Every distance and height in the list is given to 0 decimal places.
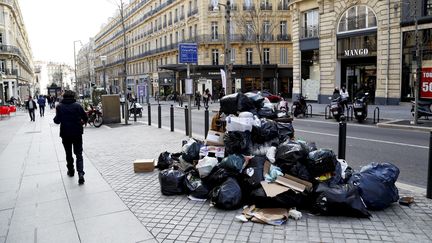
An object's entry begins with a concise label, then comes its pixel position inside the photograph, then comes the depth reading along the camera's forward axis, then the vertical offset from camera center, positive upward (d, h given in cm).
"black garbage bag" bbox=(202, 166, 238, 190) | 531 -131
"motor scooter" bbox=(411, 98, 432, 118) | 1484 -109
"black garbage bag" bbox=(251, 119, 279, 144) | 593 -77
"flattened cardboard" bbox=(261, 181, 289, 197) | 478 -136
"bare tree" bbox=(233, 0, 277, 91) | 3950 +705
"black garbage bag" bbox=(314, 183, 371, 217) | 458 -147
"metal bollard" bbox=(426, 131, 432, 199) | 516 -141
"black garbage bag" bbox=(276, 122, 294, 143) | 633 -80
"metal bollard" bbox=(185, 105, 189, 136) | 1255 -121
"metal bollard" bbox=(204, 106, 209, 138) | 1127 -107
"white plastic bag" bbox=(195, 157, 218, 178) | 557 -120
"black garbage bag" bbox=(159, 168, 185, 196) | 571 -148
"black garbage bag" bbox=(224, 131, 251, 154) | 579 -89
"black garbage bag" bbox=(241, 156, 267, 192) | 511 -125
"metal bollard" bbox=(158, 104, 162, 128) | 1514 -136
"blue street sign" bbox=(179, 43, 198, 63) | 1059 +95
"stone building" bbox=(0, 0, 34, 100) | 5550 +562
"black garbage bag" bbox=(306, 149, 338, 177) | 502 -107
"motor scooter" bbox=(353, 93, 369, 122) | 1593 -112
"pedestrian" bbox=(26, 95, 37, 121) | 2269 -121
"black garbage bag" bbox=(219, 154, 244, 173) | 530 -112
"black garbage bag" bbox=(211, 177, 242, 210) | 495 -148
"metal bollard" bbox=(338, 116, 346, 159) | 680 -103
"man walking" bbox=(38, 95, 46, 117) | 2691 -108
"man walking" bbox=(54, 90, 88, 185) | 673 -66
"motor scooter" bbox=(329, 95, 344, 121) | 1706 -118
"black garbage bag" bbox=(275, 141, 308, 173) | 517 -100
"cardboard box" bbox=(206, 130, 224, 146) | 624 -90
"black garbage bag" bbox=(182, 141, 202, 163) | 644 -115
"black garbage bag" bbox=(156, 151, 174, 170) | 729 -148
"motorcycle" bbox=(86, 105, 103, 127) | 1669 -137
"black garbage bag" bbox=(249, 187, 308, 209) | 479 -149
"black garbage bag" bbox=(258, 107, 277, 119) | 673 -52
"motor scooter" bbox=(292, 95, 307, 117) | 1962 -127
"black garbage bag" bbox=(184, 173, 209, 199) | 548 -151
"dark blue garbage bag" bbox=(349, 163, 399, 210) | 479 -134
